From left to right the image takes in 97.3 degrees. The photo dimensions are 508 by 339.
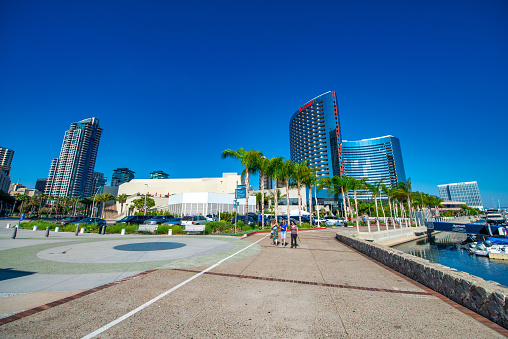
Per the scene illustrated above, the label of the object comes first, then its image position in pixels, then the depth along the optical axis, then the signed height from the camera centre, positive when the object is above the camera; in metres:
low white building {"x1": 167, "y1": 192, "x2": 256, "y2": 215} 54.88 +4.05
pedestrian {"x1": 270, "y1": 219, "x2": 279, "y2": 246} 15.79 -0.90
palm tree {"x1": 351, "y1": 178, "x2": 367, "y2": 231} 51.02 +8.11
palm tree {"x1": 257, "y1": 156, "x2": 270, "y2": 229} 31.07 +7.63
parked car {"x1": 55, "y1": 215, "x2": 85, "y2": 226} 28.86 -0.08
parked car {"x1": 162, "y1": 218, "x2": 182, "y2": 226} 26.68 -0.27
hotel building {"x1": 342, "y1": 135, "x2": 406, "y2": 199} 181.50 +49.25
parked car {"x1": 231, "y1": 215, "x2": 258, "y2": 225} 29.88 +0.17
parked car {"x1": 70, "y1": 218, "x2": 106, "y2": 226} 29.57 -0.19
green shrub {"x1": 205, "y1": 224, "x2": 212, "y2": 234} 23.31 -1.03
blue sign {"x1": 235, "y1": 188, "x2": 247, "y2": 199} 23.53 +2.82
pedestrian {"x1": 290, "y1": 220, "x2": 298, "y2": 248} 14.45 -0.75
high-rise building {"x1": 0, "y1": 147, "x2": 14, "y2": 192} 121.69 +22.03
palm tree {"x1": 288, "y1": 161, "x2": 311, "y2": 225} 36.75 +7.83
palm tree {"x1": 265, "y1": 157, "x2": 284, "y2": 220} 31.77 +7.36
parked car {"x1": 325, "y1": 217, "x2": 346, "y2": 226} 44.62 -0.37
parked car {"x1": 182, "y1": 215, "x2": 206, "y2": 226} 28.92 -0.03
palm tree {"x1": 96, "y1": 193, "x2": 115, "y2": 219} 77.05 +7.60
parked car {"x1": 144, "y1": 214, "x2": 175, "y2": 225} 26.69 -0.04
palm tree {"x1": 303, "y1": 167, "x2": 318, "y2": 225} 38.65 +7.29
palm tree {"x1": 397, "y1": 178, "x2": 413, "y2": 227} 50.47 +7.38
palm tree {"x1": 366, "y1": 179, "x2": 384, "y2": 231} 43.28 +6.17
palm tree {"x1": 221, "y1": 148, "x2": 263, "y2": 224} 30.00 +8.37
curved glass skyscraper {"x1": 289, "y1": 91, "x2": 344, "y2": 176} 130.25 +52.39
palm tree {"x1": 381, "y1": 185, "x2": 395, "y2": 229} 50.45 +6.53
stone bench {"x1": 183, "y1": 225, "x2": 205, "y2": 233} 22.81 -0.87
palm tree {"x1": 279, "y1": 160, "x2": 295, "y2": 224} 33.10 +7.37
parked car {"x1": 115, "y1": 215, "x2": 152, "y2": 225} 28.70 -0.04
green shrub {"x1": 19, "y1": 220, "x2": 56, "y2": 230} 25.16 -0.65
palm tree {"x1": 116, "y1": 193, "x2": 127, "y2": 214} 75.19 +6.98
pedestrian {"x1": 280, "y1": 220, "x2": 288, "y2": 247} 14.84 -0.76
